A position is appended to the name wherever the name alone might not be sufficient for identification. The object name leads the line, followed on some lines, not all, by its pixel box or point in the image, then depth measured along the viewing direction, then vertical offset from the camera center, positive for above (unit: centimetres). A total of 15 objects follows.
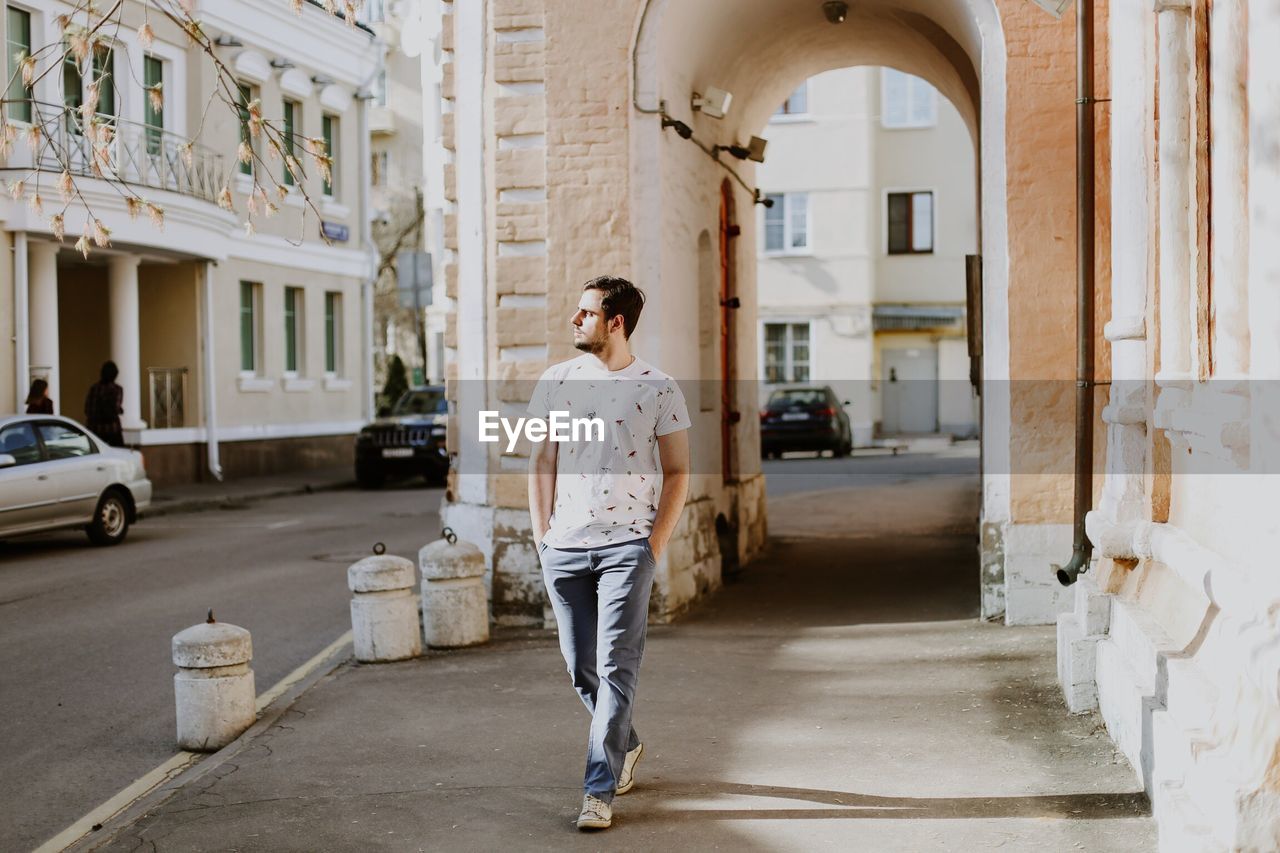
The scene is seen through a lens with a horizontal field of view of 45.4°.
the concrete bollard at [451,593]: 992 -125
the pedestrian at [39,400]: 2102 +9
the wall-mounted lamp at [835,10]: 1278 +326
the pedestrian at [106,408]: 2283 -4
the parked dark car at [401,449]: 2672 -83
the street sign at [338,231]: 3224 +365
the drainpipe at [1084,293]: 916 +62
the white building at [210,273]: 2322 +241
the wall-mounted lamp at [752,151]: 1393 +232
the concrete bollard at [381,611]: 950 -130
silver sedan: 1617 -83
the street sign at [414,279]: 2475 +198
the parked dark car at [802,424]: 3491 -62
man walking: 586 -42
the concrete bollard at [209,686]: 770 -142
